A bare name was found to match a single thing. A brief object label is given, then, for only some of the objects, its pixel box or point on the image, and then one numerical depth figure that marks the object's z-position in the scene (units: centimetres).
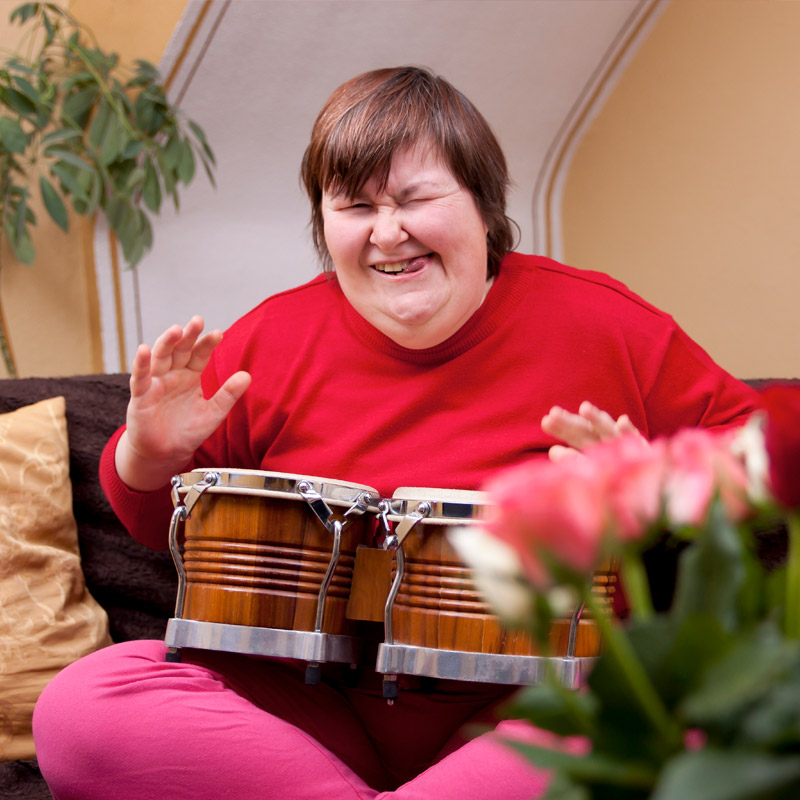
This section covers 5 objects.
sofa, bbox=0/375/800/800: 166
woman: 134
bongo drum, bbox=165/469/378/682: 123
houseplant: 245
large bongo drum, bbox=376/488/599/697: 115
